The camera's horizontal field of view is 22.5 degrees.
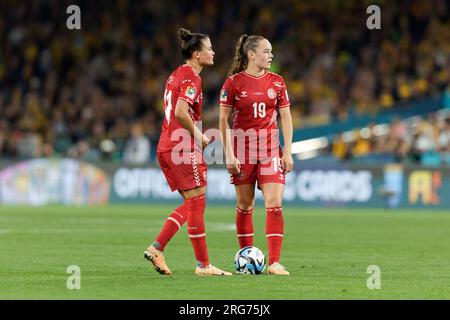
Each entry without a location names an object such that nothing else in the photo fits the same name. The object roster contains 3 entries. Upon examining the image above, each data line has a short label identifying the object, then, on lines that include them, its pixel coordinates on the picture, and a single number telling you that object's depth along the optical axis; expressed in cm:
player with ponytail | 1177
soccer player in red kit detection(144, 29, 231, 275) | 1137
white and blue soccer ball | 1162
